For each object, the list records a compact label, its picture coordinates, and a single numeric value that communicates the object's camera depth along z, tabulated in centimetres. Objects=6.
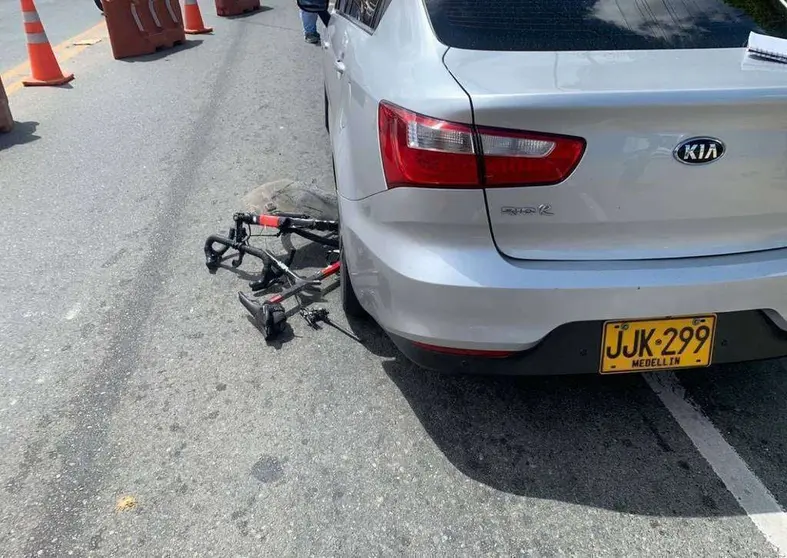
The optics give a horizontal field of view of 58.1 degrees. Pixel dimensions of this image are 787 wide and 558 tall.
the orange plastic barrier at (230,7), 1288
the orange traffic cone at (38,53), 791
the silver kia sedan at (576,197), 208
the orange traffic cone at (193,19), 1120
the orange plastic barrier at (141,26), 928
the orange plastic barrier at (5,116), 631
